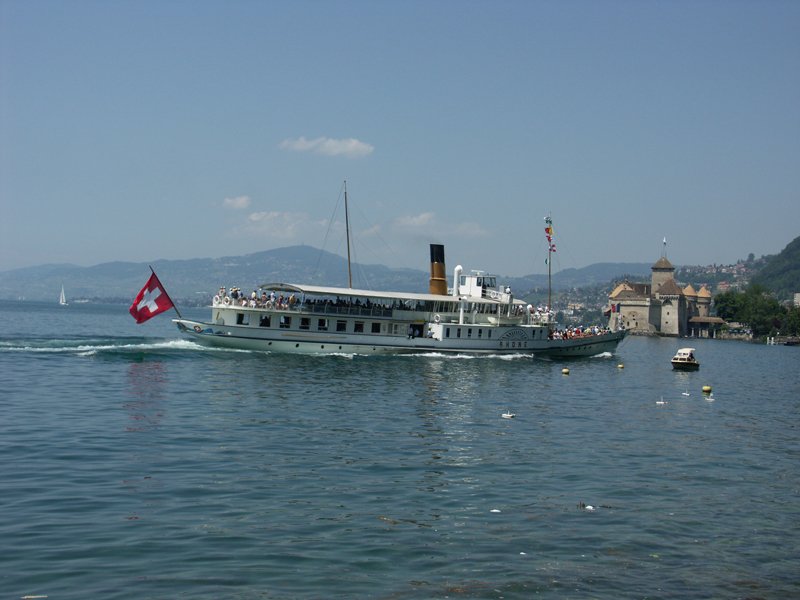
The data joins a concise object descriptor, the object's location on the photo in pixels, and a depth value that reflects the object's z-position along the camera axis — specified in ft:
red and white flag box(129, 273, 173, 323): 156.87
